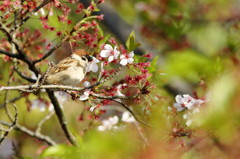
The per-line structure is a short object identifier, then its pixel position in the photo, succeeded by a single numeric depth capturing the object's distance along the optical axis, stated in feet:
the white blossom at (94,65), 22.74
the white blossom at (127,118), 28.09
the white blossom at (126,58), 19.36
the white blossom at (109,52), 20.11
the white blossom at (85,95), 20.38
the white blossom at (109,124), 27.09
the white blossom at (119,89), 21.33
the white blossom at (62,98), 29.91
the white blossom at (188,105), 21.31
